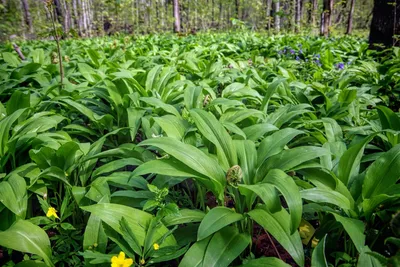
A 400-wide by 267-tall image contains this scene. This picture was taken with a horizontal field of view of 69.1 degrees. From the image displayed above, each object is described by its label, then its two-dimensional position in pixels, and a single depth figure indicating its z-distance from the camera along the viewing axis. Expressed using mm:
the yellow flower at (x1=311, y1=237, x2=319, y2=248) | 1454
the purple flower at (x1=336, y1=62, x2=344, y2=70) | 3749
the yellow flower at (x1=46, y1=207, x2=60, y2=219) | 1329
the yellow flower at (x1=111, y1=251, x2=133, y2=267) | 974
